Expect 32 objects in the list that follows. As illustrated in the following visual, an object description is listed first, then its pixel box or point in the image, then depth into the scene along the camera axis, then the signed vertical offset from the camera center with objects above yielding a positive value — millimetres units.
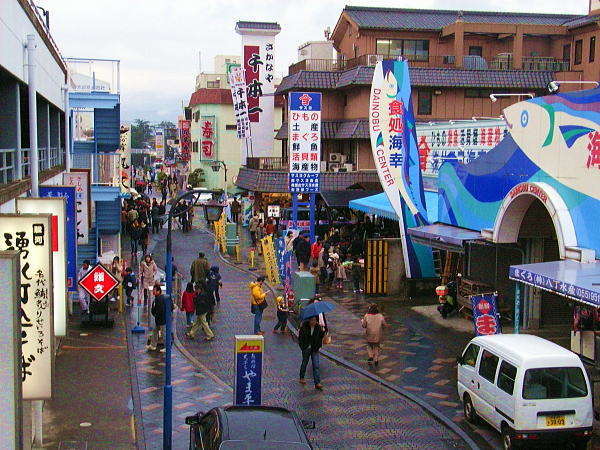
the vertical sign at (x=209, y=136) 68938 +1670
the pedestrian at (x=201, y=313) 20562 -4186
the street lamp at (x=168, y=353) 12664 -3383
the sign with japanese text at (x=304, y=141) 30859 +596
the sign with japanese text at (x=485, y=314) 17516 -3502
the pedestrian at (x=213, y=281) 22391 -3731
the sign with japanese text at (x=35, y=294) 8688 -1607
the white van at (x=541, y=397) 12469 -3818
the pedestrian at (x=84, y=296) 22320 -4065
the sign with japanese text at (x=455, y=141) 24814 +600
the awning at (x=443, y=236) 21750 -2246
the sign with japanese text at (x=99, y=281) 19094 -3120
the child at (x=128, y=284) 24844 -4131
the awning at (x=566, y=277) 13866 -2260
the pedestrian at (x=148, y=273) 24000 -3658
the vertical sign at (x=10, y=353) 6590 -1700
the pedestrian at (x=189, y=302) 21250 -4005
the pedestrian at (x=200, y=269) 24109 -3518
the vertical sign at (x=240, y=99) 46031 +3302
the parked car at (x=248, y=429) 10000 -3661
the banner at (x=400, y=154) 26000 +99
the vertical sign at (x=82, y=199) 20773 -1229
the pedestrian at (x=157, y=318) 19250 -4014
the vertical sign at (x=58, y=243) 10875 -1267
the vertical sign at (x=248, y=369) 14336 -3910
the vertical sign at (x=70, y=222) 15258 -1460
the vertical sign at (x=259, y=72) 48844 +5266
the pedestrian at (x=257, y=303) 20719 -3902
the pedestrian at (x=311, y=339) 16688 -3895
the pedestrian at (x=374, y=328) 17688 -3867
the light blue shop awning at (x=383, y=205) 28091 -1937
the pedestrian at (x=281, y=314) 21406 -4321
